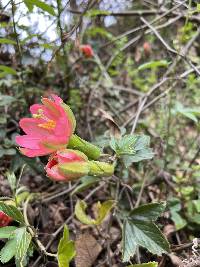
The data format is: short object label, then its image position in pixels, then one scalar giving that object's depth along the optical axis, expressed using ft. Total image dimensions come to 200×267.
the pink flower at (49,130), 0.54
